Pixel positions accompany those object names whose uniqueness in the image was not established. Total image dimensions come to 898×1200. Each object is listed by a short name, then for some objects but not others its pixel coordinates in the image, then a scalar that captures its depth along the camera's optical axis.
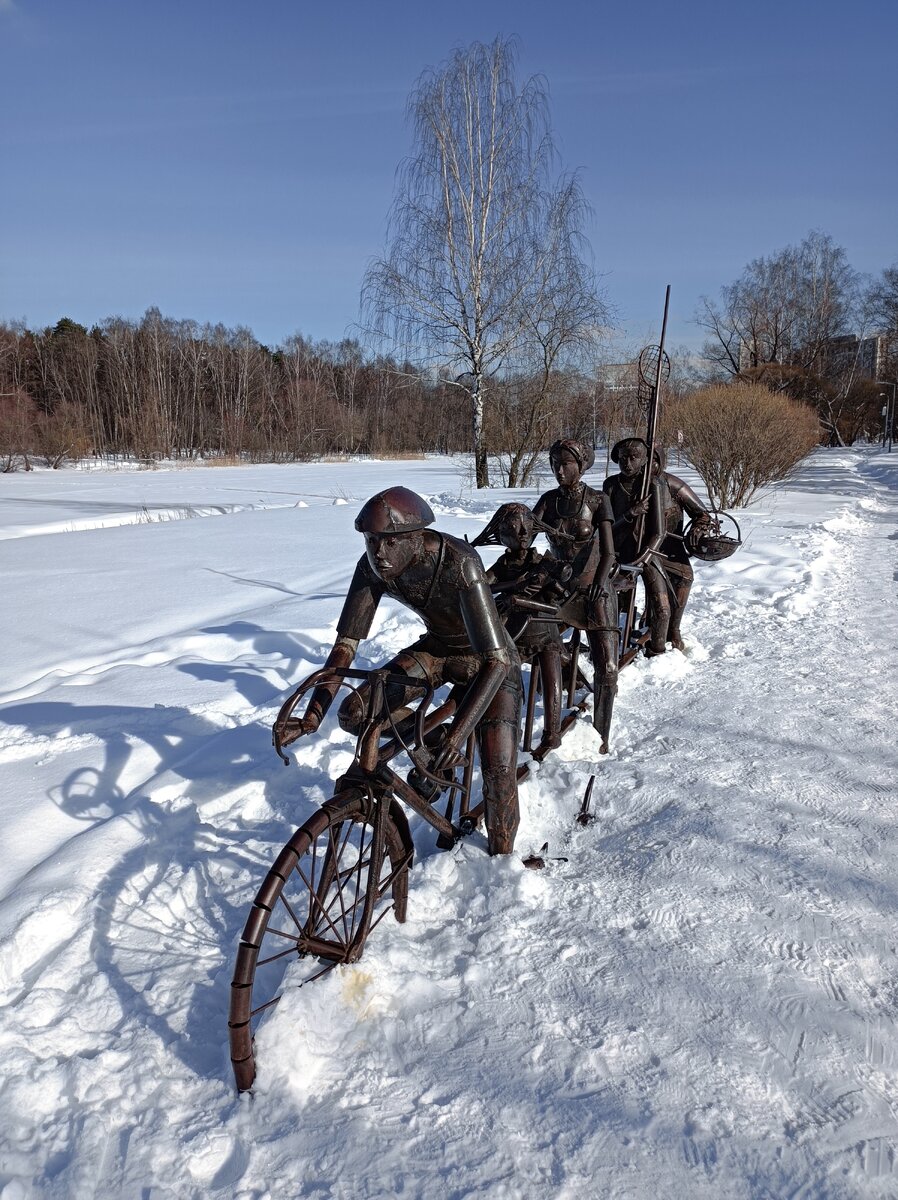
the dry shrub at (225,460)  40.88
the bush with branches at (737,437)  16.44
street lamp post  47.38
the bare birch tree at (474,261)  18.14
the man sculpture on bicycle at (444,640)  2.59
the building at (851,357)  47.34
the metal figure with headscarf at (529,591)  4.05
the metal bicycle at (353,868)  2.06
